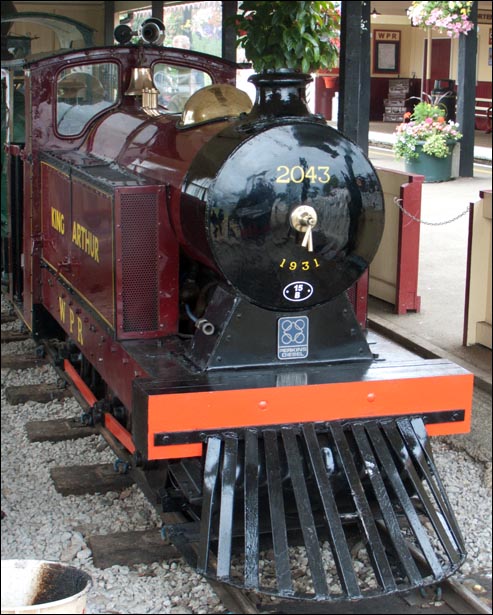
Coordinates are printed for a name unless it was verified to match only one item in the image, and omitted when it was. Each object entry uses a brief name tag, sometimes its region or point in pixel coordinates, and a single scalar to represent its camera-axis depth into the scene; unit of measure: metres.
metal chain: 7.79
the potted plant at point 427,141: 10.75
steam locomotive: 3.73
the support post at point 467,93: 11.73
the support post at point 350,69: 6.39
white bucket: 2.72
